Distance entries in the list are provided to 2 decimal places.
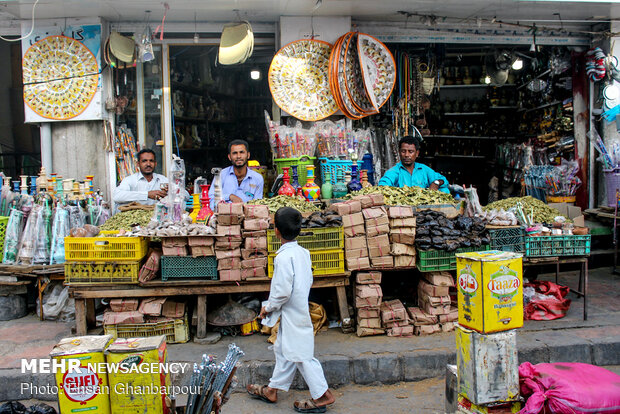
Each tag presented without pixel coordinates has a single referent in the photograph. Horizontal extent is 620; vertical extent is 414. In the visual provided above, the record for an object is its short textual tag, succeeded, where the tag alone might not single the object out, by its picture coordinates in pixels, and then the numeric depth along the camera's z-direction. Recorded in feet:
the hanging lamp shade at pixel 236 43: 20.01
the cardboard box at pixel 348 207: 15.98
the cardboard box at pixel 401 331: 16.05
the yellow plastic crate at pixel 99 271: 15.49
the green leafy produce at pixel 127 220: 17.75
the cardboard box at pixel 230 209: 15.57
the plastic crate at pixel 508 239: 16.79
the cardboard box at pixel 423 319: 16.25
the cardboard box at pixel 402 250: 16.15
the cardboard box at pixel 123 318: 15.42
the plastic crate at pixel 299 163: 20.35
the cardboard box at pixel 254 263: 15.70
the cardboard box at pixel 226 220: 15.56
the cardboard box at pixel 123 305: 15.66
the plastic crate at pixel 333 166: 20.68
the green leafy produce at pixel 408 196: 17.74
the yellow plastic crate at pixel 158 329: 15.53
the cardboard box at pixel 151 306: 15.52
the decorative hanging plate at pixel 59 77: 20.97
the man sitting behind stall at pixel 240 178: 19.58
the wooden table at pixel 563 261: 17.07
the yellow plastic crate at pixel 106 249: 15.39
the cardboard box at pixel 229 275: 15.62
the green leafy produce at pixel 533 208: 19.11
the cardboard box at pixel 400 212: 16.15
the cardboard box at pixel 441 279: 16.15
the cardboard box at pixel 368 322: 16.01
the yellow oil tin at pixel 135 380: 8.61
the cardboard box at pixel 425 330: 16.24
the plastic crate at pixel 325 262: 15.79
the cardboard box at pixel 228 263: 15.60
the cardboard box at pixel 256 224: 15.62
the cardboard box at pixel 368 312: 15.97
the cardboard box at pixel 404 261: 16.28
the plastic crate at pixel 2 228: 18.75
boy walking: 12.22
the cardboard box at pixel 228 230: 15.46
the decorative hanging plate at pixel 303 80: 21.35
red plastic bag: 17.43
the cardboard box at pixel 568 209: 23.15
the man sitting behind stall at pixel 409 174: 20.97
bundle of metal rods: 8.67
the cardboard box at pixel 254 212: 15.84
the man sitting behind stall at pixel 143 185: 20.40
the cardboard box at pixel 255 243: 15.65
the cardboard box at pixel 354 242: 15.95
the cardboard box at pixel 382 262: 16.14
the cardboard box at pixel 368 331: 16.02
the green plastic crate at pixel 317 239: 15.65
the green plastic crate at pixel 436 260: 15.92
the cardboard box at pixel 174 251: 15.56
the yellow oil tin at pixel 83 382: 8.44
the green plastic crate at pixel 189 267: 15.66
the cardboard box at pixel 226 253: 15.55
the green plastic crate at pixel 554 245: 17.06
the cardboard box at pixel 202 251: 15.56
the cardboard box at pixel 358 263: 15.97
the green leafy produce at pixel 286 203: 16.93
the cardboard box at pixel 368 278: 16.07
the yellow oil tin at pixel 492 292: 9.89
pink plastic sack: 9.66
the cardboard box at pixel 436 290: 16.16
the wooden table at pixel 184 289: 15.58
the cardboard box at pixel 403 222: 16.16
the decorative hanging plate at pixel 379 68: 21.34
